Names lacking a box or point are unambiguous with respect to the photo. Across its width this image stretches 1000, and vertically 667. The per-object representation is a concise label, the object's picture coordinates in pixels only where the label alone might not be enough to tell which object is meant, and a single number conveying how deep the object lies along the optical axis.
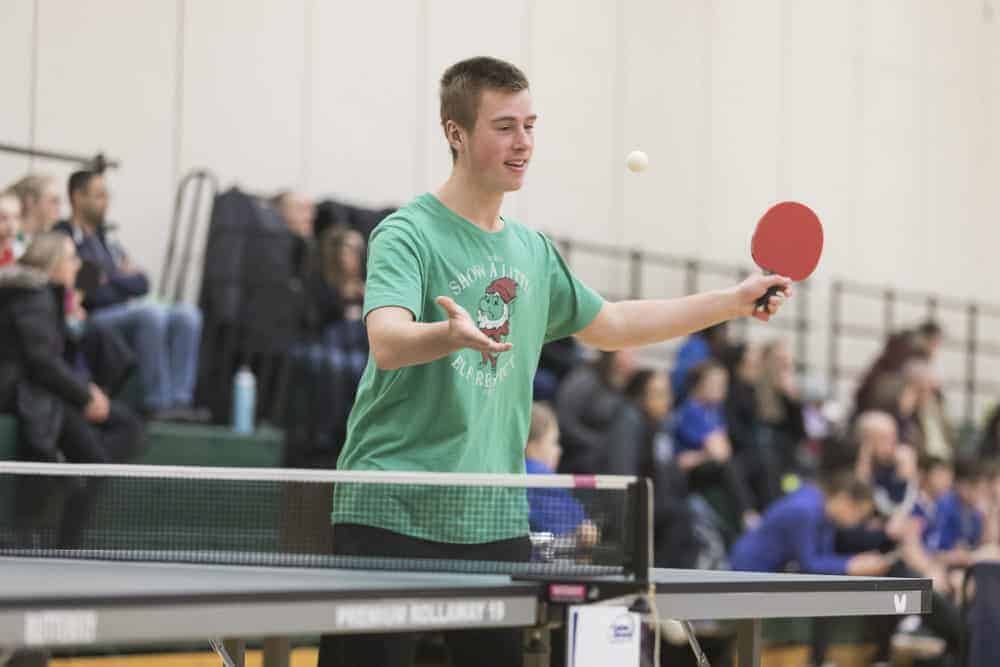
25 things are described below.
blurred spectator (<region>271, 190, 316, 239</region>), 18.66
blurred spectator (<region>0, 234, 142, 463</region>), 14.09
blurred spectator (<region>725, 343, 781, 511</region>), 21.83
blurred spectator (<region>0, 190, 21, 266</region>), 14.55
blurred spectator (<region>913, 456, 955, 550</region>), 21.70
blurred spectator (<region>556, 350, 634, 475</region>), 18.44
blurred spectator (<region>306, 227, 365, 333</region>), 18.11
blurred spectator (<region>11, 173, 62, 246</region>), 15.22
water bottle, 17.75
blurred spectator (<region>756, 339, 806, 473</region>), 23.03
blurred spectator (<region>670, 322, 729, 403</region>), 22.69
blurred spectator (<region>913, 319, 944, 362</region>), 25.91
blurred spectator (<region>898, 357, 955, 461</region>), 24.09
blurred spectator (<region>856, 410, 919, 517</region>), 21.56
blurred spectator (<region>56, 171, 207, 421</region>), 16.06
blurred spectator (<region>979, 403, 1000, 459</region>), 26.20
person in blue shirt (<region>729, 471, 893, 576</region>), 17.89
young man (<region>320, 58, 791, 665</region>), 6.73
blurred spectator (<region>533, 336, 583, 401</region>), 20.03
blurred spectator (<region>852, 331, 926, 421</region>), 24.14
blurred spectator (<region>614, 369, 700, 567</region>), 18.59
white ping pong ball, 8.20
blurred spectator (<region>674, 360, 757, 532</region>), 20.58
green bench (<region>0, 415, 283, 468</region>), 16.34
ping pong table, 4.85
